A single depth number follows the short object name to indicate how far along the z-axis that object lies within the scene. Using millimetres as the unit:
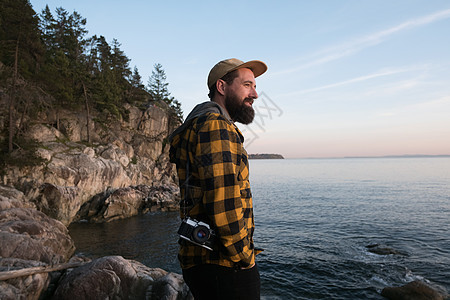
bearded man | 1792
